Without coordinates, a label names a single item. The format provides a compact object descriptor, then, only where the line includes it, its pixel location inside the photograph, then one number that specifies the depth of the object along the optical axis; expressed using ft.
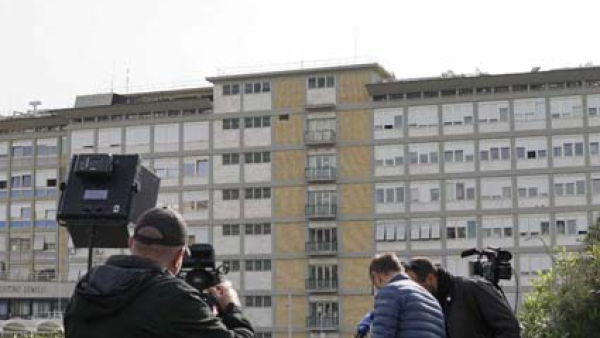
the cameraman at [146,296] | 11.97
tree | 61.31
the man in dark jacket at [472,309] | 24.06
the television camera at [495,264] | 27.66
